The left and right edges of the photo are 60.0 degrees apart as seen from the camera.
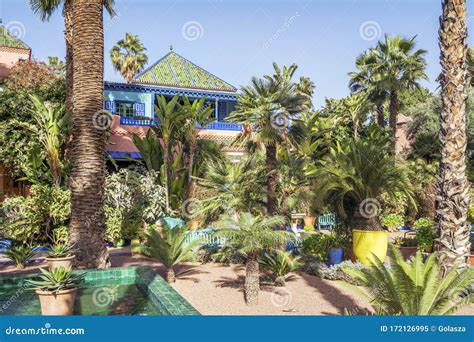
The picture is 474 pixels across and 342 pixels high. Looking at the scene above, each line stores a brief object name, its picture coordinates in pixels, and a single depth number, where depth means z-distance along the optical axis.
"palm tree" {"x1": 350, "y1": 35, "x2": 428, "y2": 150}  24.41
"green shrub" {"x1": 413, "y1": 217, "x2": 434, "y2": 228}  20.73
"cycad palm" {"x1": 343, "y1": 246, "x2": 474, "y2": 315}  6.48
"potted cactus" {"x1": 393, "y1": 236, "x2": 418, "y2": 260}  14.36
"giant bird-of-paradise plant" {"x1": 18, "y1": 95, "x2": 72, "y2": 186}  16.59
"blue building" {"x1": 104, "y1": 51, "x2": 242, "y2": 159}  22.81
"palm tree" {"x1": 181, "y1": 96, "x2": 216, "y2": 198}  20.50
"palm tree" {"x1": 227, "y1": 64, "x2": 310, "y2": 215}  13.49
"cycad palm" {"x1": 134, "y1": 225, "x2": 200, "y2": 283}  10.61
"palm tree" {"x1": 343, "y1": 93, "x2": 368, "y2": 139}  29.48
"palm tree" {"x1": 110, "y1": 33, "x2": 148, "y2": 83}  38.62
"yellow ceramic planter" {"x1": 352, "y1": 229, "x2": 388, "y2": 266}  11.83
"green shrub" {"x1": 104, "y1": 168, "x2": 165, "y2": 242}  16.27
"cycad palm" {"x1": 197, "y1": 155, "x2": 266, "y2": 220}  14.01
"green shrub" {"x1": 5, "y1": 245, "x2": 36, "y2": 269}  12.00
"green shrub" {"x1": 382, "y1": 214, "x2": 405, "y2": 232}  22.14
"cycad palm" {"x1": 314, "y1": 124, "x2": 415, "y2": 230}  12.07
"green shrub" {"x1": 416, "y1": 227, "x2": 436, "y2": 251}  13.70
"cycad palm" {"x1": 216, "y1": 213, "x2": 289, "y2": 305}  8.55
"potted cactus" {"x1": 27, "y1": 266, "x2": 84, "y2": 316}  7.00
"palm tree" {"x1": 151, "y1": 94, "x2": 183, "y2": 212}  19.90
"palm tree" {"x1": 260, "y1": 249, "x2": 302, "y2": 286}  10.34
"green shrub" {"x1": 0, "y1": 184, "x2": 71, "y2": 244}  14.72
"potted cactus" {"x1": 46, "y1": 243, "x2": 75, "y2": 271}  9.58
